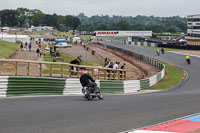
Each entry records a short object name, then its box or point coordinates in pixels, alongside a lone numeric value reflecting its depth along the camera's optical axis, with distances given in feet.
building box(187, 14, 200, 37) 547.90
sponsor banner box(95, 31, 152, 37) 389.80
